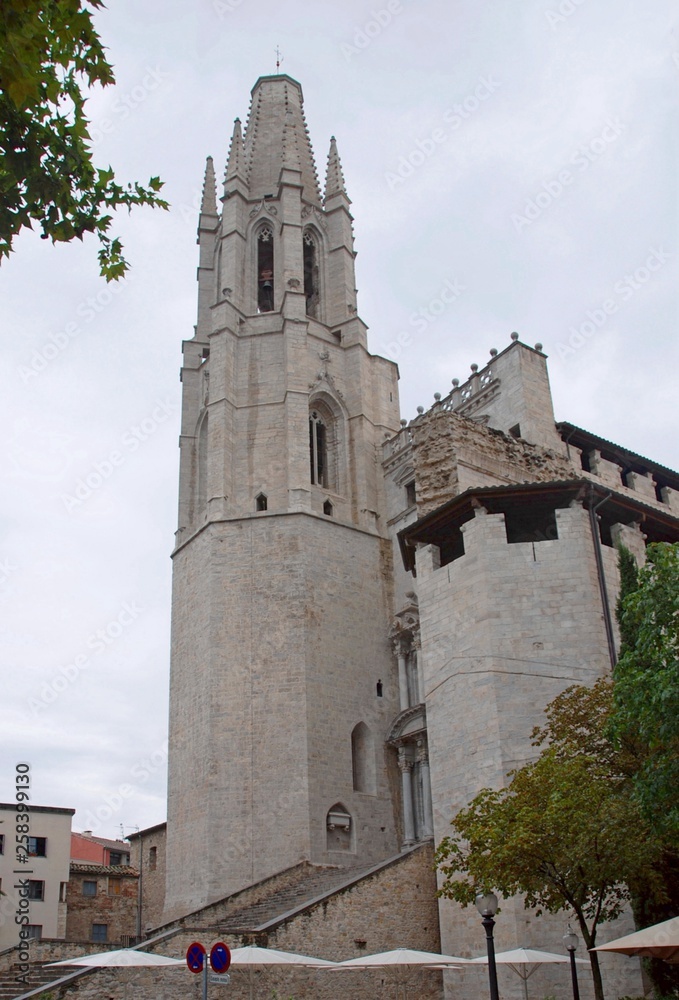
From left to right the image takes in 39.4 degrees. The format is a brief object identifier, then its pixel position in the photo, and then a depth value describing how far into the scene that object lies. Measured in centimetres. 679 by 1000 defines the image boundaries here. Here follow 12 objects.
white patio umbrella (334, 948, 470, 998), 1609
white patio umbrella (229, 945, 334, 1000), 1558
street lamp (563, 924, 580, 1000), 1574
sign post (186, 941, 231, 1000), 1095
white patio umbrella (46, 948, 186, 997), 1564
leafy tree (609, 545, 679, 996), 1180
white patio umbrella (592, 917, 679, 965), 1111
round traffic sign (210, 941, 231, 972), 1089
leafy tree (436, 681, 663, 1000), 1393
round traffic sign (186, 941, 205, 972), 1154
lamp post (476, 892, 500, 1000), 1292
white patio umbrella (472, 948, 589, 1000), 1588
